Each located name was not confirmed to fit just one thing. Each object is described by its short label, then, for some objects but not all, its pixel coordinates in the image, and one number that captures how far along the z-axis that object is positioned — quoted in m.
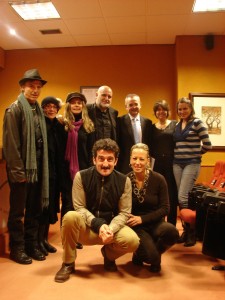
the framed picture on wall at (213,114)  4.56
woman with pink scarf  2.77
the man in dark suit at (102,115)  2.93
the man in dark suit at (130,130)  3.12
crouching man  2.15
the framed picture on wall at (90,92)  5.09
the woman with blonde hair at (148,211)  2.32
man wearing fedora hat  2.38
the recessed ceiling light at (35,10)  3.75
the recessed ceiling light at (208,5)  3.73
